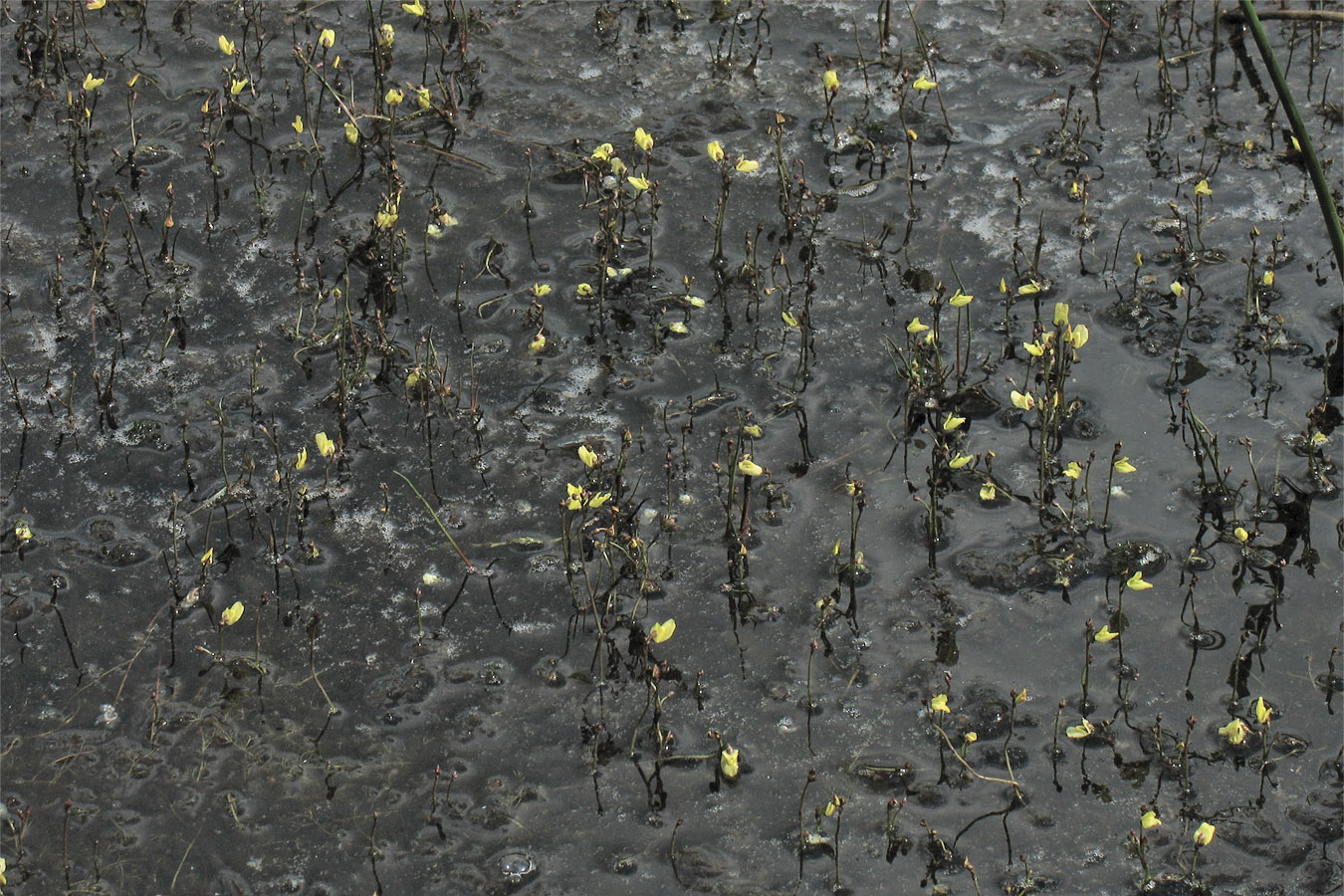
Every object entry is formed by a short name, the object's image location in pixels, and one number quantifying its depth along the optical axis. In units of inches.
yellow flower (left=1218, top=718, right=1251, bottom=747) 309.4
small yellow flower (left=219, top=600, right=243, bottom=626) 330.6
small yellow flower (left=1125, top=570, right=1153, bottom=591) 340.2
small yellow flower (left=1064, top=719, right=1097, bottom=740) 316.2
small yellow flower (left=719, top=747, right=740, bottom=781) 309.7
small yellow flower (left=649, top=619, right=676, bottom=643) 320.5
